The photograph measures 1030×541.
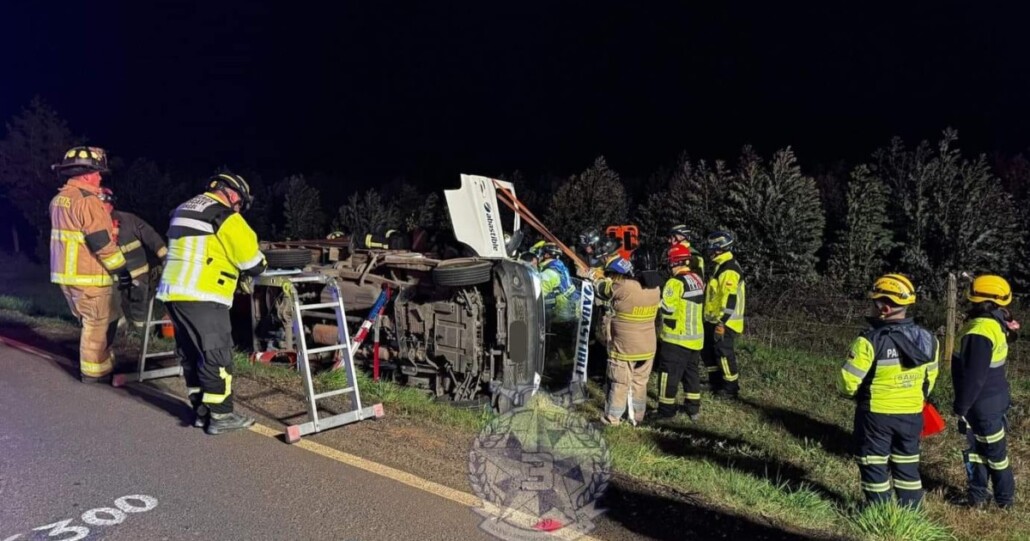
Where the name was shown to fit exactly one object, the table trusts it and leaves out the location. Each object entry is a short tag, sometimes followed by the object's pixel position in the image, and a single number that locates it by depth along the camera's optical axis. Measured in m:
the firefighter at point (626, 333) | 6.16
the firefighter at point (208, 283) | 4.75
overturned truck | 5.88
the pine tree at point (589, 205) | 13.30
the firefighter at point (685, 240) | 7.33
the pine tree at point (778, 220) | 11.29
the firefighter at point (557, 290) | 7.30
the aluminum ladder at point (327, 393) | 4.71
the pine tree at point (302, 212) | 19.14
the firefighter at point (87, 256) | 6.05
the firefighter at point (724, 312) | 7.20
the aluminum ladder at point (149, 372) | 6.00
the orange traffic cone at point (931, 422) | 4.01
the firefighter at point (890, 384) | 3.88
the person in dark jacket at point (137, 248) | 6.48
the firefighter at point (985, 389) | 4.30
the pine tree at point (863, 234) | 11.27
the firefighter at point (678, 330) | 6.32
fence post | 7.26
